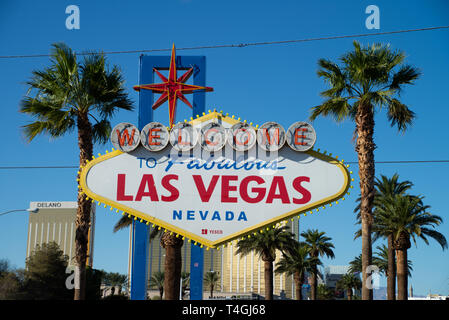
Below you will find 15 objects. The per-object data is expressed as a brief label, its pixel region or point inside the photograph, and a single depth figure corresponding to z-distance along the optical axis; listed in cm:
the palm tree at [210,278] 11689
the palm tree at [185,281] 10788
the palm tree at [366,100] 2062
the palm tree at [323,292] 13829
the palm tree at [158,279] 11412
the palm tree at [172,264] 1758
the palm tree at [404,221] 3753
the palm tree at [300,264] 6538
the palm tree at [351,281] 10650
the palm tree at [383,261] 6303
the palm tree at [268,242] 4794
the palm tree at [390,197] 3953
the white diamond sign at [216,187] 1505
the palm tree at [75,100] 1767
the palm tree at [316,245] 6462
